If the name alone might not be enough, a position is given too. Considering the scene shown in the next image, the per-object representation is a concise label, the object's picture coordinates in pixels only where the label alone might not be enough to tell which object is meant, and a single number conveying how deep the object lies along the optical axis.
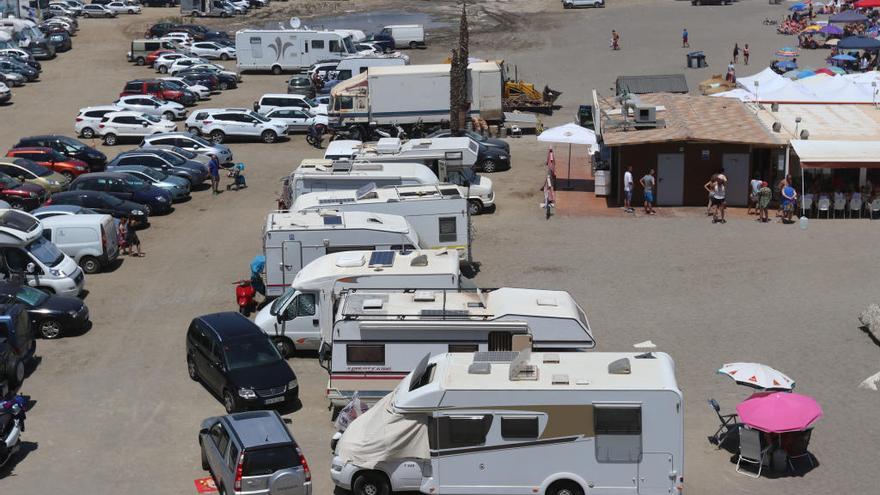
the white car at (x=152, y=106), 46.25
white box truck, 41.53
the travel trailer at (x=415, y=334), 17.89
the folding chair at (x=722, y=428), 17.66
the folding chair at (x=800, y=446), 16.64
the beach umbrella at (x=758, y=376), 17.59
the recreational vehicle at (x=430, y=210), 25.39
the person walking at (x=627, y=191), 31.80
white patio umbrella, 35.66
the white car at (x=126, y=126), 42.81
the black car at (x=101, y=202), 30.66
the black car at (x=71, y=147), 38.03
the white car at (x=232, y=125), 42.56
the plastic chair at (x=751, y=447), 16.59
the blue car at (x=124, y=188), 32.53
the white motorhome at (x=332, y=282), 20.42
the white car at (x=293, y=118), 43.62
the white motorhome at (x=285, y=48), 59.41
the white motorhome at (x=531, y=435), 15.02
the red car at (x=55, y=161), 36.56
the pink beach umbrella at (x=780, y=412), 16.36
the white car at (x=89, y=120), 43.41
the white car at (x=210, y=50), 64.75
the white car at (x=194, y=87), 50.84
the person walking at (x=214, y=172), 34.97
